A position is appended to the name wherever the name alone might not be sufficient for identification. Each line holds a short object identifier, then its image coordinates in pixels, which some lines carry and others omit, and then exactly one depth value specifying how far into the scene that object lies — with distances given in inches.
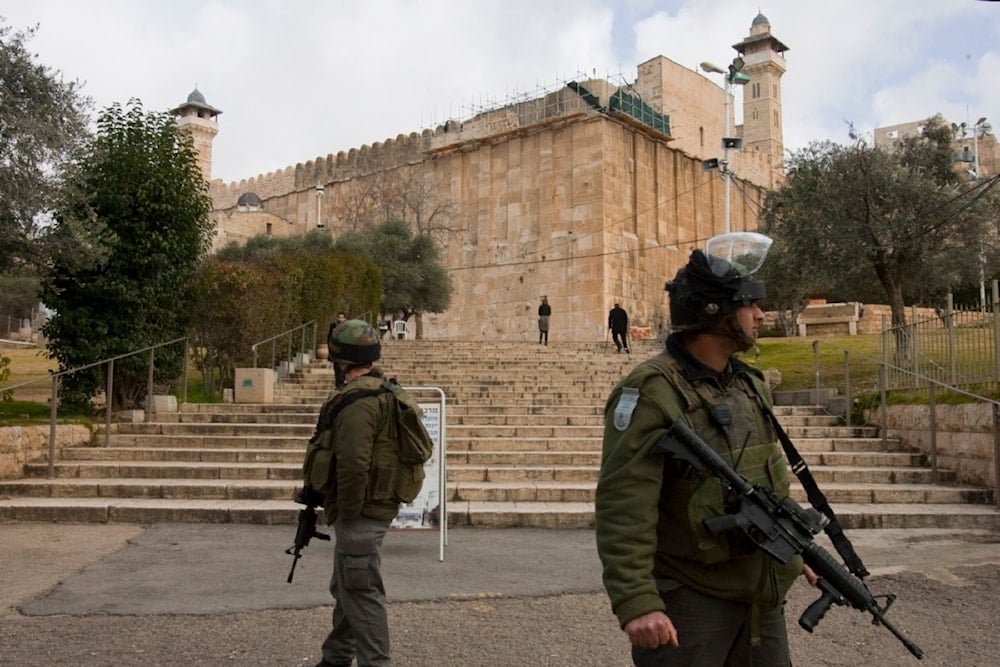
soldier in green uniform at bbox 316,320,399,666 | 140.6
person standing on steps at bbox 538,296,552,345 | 965.8
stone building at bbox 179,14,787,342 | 1306.6
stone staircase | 319.9
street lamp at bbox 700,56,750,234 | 979.9
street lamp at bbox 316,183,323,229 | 1493.5
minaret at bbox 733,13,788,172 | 2566.4
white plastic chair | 1096.8
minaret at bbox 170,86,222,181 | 2460.6
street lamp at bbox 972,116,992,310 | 660.7
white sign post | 269.0
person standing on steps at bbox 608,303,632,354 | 821.9
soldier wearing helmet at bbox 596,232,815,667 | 86.3
